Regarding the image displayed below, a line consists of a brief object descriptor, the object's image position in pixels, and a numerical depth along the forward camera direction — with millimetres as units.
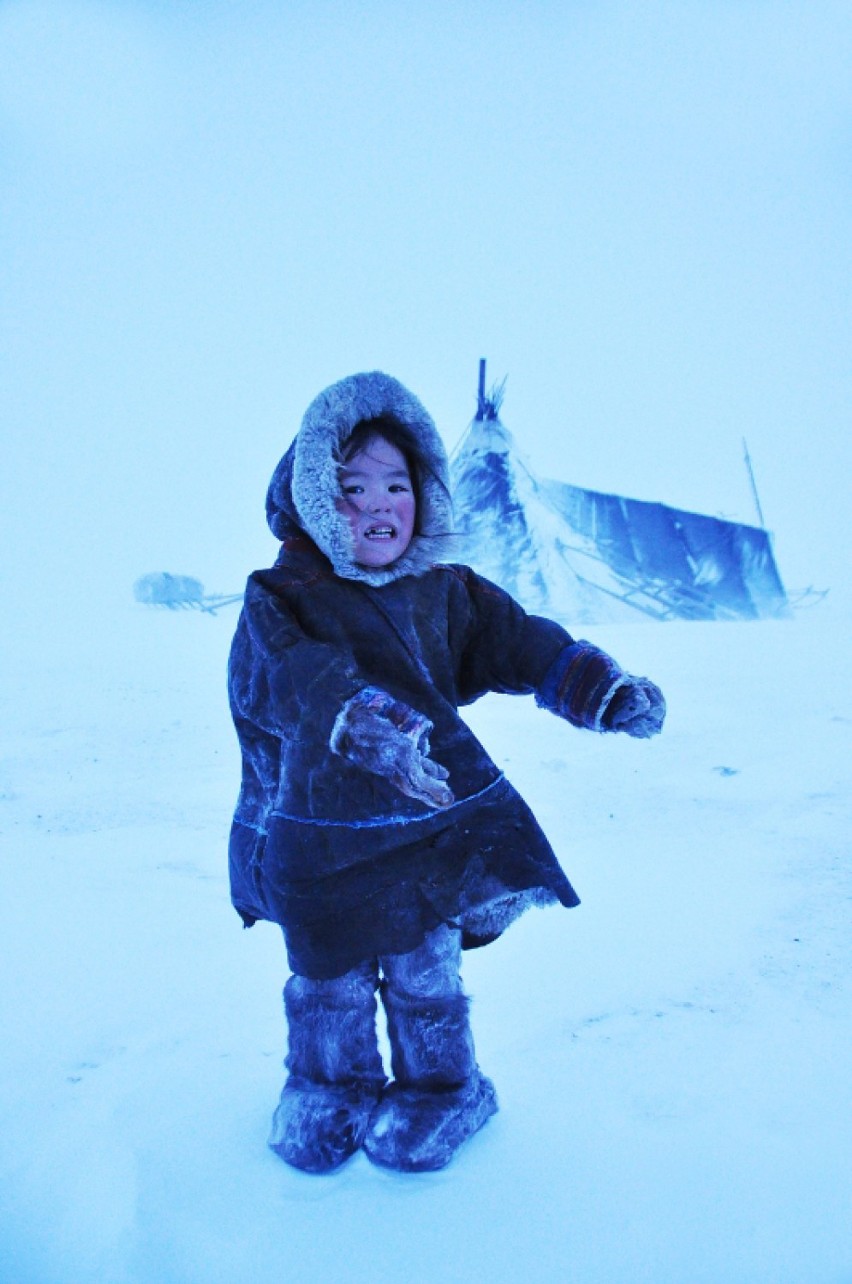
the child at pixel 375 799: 974
